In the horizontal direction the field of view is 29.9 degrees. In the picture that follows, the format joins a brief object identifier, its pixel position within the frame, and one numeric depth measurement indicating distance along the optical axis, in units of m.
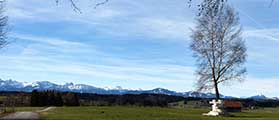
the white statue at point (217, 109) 46.41
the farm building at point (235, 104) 120.44
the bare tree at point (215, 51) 48.19
